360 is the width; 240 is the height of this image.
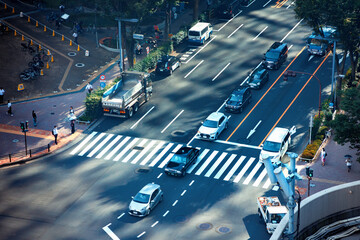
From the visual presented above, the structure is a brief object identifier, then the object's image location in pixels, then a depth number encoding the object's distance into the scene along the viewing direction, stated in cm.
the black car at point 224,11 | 8881
